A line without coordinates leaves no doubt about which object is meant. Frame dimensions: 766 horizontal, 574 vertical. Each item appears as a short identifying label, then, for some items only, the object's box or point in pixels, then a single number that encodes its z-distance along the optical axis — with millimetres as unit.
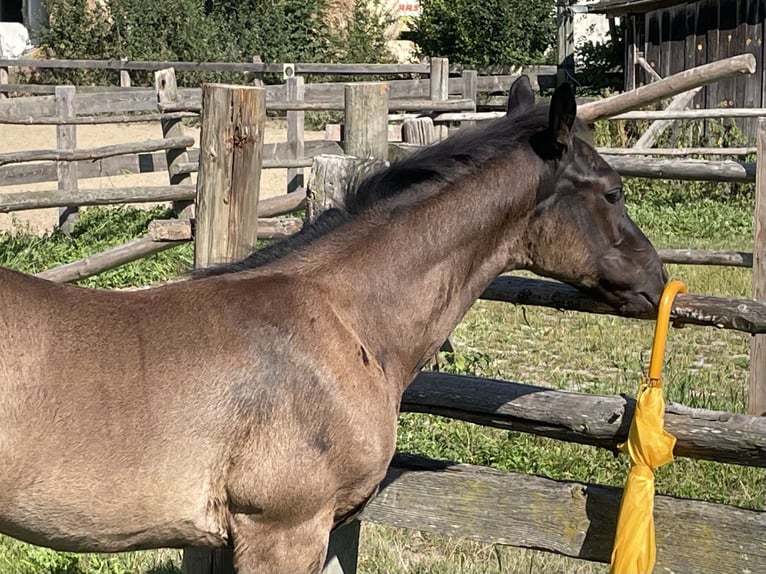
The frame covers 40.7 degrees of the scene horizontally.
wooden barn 16500
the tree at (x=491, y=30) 27250
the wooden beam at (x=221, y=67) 20938
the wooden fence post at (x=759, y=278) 5805
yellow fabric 3355
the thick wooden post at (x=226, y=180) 3775
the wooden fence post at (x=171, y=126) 11000
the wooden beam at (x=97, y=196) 9336
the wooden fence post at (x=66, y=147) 11016
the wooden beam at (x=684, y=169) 6305
